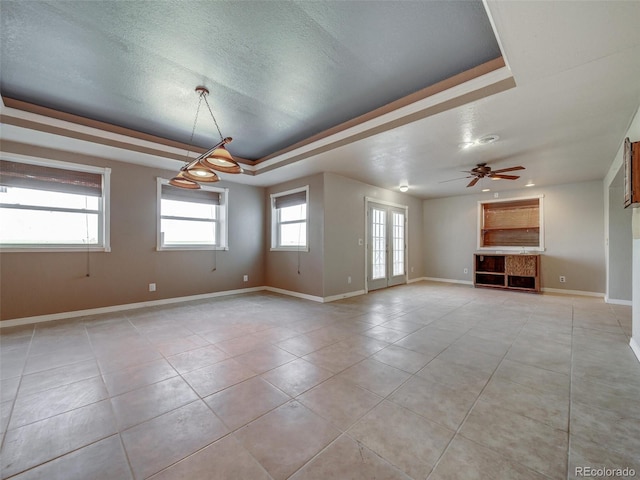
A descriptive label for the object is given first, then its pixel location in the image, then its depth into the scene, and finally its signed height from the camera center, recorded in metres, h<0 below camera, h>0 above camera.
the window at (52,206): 3.60 +0.51
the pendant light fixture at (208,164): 2.67 +0.83
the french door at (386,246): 6.19 -0.20
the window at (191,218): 4.94 +0.43
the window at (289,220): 5.60 +0.44
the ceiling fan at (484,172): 4.55 +1.16
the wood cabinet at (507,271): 6.02 -0.83
